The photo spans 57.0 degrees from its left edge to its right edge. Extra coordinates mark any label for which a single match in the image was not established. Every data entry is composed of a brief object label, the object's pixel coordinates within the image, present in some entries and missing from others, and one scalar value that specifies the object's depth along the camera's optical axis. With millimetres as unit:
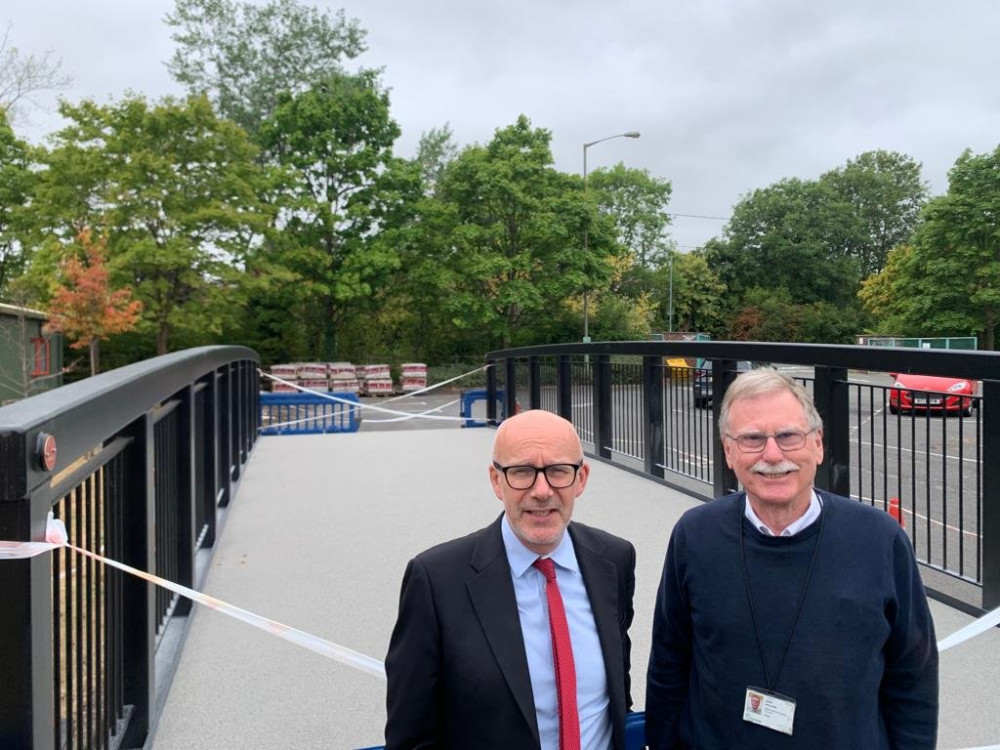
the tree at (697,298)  58594
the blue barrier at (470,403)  13985
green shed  26789
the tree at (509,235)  33688
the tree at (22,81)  31328
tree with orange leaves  25953
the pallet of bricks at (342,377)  32219
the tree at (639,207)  58062
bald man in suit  1724
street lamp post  31864
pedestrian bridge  1566
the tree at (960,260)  44281
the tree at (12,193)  30078
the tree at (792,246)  65250
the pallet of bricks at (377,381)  32281
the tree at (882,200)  72000
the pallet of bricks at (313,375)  32062
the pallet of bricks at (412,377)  33062
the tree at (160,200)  27172
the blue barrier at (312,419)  14602
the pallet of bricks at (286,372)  32000
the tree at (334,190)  32656
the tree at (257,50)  40469
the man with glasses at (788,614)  1749
